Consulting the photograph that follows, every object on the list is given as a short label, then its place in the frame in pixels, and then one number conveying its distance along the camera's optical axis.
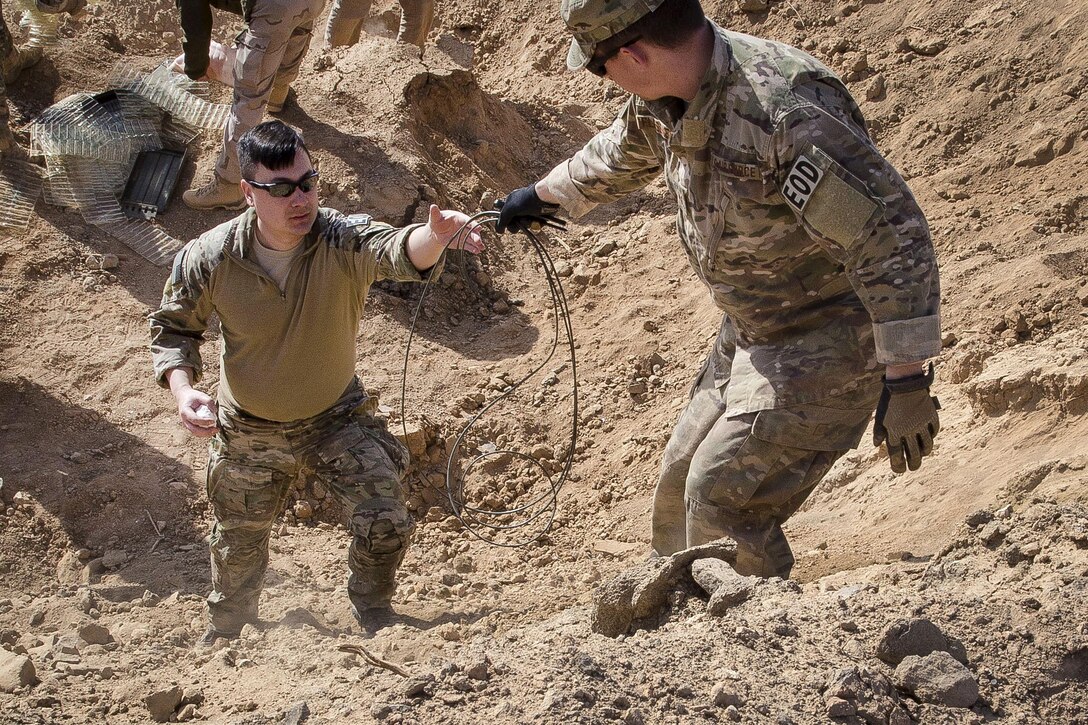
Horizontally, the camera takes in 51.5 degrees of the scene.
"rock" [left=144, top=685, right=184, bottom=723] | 3.31
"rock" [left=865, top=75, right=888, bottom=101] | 7.99
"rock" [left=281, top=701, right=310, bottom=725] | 2.95
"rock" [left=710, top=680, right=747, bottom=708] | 2.76
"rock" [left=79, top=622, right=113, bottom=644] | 4.34
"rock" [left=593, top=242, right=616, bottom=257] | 8.05
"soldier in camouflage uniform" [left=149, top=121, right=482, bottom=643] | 3.98
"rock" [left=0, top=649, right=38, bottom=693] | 3.47
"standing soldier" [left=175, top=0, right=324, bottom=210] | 6.93
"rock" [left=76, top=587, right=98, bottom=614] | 5.05
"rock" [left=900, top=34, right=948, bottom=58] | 8.06
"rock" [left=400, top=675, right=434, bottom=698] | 2.88
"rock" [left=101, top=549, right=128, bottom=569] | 5.48
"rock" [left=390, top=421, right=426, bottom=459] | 6.14
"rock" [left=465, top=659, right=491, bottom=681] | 2.92
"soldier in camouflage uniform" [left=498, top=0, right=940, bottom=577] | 3.20
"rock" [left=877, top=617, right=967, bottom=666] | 2.89
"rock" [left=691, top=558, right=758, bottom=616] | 3.28
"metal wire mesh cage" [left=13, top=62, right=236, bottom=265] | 7.53
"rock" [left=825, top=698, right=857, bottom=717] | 2.73
